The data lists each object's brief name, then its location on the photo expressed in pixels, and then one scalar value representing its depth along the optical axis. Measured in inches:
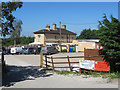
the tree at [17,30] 2709.6
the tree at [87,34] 3150.3
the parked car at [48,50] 1285.4
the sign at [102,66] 382.9
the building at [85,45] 1752.0
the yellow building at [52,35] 2246.6
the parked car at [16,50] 1457.9
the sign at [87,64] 395.2
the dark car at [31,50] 1389.0
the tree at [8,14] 398.6
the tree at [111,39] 352.5
